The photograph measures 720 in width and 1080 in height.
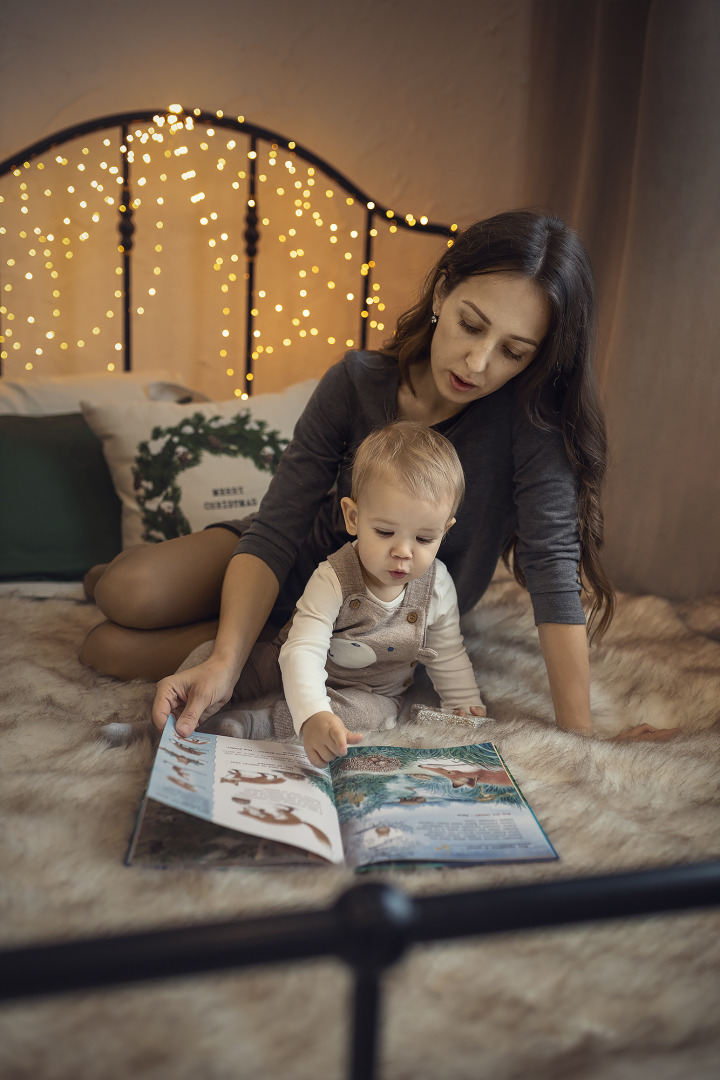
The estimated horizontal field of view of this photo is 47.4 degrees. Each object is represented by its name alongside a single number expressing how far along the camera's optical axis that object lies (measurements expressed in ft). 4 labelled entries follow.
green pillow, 4.91
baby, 3.30
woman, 3.49
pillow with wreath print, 5.01
